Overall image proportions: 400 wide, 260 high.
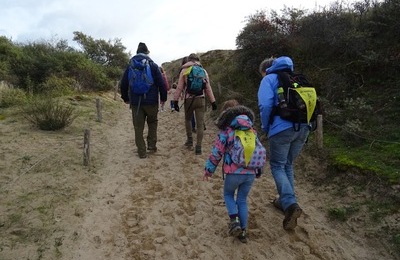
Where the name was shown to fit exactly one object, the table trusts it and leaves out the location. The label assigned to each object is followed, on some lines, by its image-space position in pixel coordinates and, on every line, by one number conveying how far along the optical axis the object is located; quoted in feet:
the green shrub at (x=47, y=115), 27.30
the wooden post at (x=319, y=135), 20.42
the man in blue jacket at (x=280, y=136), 13.14
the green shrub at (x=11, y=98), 35.96
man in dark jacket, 21.33
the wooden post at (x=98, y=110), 33.17
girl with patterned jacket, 12.65
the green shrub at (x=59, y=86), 43.44
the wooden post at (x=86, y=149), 19.99
